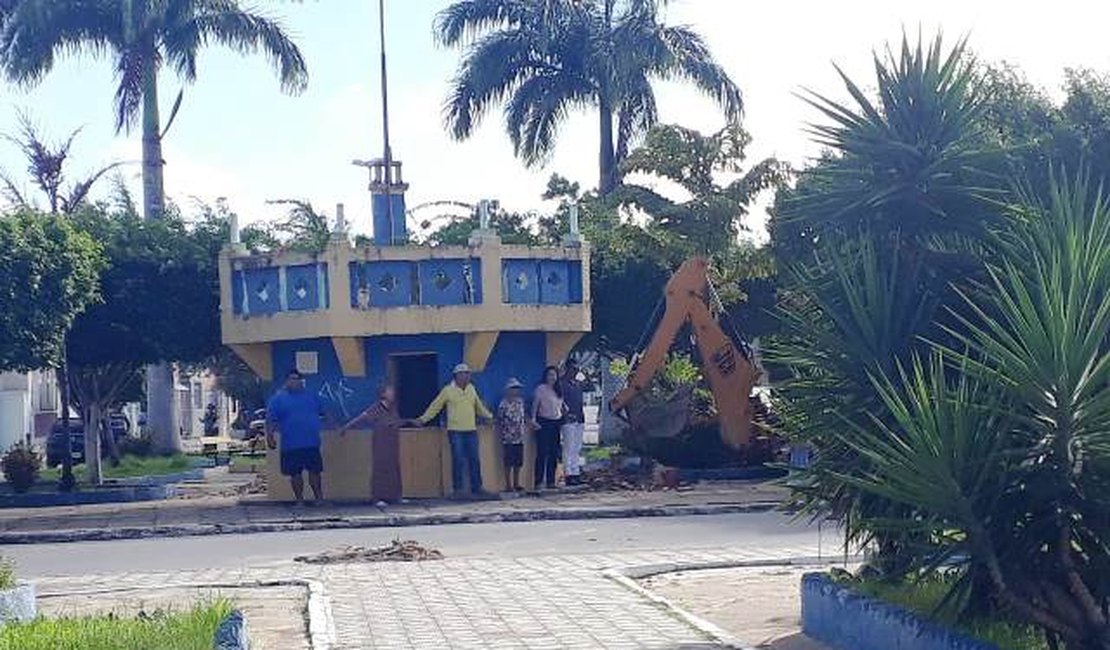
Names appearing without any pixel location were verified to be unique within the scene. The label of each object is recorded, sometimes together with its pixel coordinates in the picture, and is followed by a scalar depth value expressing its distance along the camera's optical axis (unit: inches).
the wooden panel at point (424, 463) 890.7
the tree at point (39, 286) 927.0
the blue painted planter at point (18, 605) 428.5
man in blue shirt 845.2
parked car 1513.3
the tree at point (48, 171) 1608.0
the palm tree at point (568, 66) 1457.9
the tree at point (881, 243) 377.1
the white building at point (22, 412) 2256.4
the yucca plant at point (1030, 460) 297.6
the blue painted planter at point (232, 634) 354.0
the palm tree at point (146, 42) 1333.7
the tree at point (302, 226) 1328.7
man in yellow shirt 860.6
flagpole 1304.1
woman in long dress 881.5
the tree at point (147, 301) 1070.4
